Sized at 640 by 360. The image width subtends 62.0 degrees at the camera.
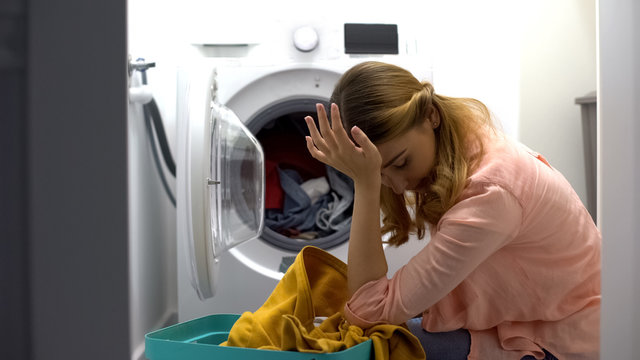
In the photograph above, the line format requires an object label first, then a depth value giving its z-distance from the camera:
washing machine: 0.84
